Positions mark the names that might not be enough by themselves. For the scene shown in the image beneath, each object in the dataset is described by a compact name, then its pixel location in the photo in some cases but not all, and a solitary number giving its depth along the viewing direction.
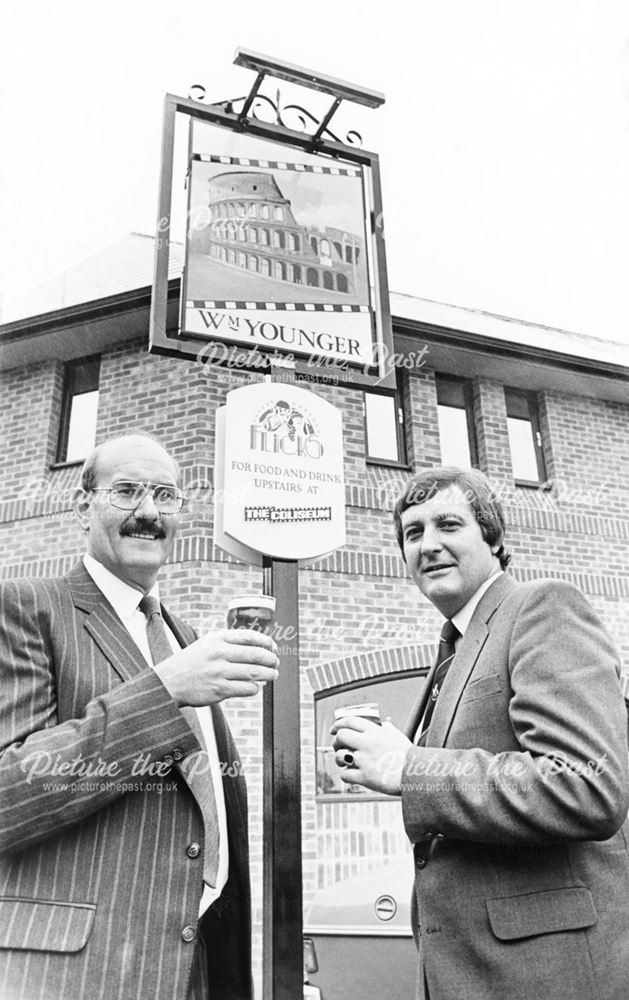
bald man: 1.62
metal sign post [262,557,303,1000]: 2.31
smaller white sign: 2.78
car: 3.46
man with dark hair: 1.65
